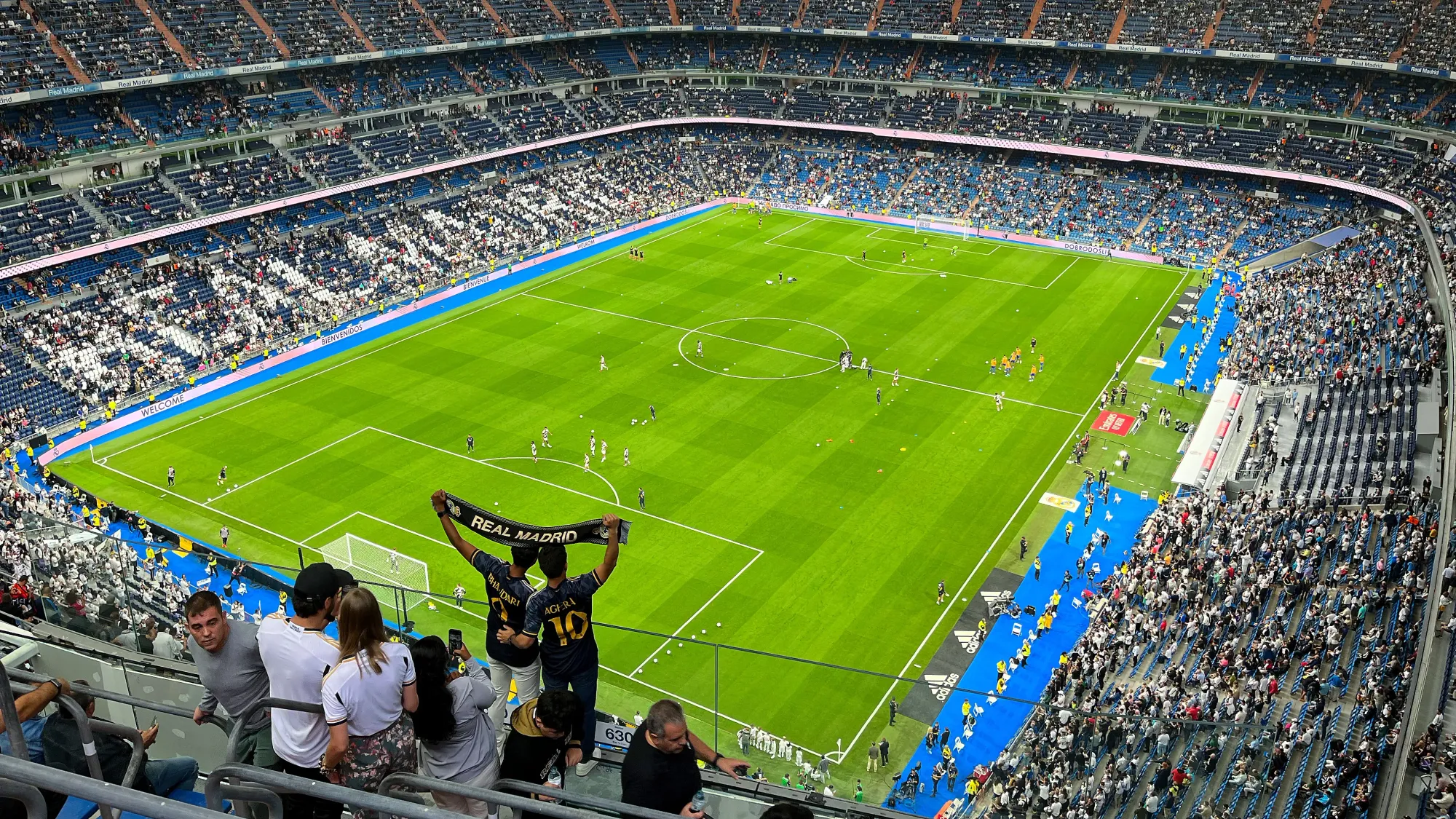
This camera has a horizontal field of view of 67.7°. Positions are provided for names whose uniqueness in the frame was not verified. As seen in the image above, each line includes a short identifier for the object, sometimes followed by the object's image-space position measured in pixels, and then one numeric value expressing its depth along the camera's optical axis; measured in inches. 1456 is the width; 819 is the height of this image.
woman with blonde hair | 304.0
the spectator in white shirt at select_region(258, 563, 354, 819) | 317.1
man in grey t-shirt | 325.4
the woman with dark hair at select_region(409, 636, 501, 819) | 323.6
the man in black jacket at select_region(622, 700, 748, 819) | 315.0
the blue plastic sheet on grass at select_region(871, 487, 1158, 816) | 1040.2
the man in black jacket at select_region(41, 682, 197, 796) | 264.2
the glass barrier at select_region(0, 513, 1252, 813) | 581.3
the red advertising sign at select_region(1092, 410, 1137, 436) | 1897.3
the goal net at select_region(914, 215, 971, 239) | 3179.1
